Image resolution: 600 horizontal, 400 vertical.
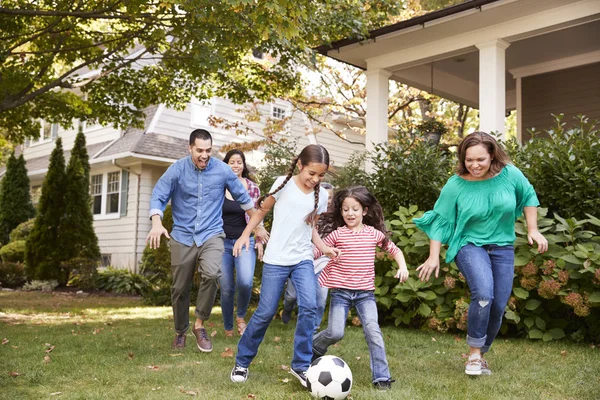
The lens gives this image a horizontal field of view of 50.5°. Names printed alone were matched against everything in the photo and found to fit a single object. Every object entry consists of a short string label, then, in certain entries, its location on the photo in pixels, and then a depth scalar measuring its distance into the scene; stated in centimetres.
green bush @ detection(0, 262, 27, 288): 1761
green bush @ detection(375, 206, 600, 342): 650
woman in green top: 485
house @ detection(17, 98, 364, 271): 1875
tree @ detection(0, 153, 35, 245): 2180
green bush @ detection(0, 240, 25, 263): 1911
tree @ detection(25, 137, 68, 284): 1664
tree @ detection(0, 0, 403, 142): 864
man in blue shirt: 615
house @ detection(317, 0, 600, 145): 991
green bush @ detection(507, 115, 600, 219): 706
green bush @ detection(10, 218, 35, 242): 2034
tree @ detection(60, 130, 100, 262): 1688
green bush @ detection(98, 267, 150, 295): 1581
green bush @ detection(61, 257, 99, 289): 1617
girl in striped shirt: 473
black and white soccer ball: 420
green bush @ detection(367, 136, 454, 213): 880
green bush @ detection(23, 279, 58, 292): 1603
